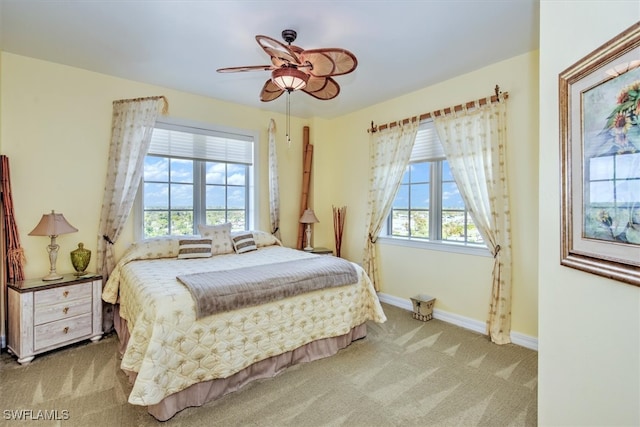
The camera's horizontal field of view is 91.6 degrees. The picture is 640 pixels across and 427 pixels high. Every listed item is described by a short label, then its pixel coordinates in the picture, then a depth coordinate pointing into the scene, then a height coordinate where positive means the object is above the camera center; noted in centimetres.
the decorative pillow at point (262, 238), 393 -30
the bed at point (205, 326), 187 -81
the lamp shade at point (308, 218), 436 -5
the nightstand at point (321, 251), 427 -51
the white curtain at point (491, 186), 293 +29
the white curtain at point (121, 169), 322 +49
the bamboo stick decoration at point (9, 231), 272 -14
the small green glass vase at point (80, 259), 295 -43
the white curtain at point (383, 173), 379 +54
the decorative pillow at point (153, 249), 315 -35
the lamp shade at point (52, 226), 267 -10
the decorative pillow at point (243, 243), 364 -34
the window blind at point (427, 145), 355 +81
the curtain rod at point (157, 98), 332 +126
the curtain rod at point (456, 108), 296 +113
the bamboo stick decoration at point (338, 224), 465 -14
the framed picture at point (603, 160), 87 +17
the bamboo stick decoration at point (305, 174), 469 +62
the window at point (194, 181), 365 +43
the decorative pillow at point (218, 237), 355 -26
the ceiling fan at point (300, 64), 197 +103
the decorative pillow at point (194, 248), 327 -36
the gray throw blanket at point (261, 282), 206 -51
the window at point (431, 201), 344 +17
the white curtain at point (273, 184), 440 +44
